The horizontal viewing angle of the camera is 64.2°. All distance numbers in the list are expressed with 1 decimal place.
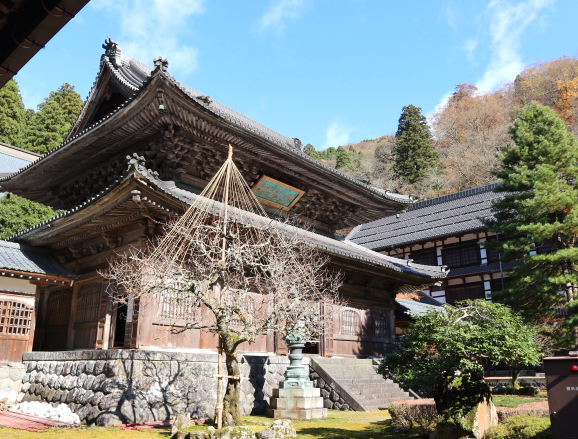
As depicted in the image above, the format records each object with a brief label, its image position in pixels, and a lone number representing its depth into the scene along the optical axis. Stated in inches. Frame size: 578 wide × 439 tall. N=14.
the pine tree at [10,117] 1453.0
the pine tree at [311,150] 2812.5
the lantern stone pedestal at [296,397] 454.7
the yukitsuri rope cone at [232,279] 334.6
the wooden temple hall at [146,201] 462.6
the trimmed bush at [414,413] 351.9
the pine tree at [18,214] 928.3
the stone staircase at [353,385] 531.7
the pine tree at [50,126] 1389.0
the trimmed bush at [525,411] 323.0
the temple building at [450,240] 1204.5
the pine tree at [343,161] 2464.9
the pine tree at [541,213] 681.0
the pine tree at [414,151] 2032.5
